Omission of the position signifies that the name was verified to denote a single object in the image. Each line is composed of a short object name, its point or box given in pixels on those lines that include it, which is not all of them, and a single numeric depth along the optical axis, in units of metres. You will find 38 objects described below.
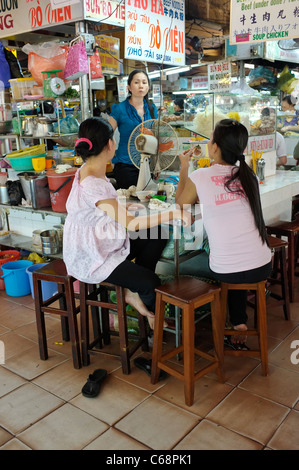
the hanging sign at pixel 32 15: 3.51
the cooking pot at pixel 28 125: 4.12
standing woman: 3.54
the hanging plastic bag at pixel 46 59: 3.81
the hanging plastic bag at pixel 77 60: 3.40
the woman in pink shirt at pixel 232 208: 2.23
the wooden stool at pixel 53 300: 2.53
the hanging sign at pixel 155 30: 3.79
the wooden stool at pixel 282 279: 2.96
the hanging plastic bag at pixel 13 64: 4.55
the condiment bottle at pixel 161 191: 2.80
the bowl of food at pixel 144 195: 2.70
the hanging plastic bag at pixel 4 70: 4.45
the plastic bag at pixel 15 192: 3.80
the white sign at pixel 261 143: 3.51
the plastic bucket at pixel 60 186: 3.35
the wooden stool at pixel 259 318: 2.37
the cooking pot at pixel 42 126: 3.99
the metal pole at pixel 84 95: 3.60
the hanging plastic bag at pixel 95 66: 3.85
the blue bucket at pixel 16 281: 3.72
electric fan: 2.69
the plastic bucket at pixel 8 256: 4.05
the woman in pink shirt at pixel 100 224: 2.22
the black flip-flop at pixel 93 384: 2.30
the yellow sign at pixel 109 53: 5.54
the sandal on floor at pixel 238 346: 2.68
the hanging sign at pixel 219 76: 6.18
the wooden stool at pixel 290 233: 3.37
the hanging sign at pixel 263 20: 3.49
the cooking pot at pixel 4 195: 3.90
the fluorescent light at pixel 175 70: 7.03
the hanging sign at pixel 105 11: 3.49
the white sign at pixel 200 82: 8.20
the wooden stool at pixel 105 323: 2.43
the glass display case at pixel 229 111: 3.17
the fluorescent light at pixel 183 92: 7.29
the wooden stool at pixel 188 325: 2.12
